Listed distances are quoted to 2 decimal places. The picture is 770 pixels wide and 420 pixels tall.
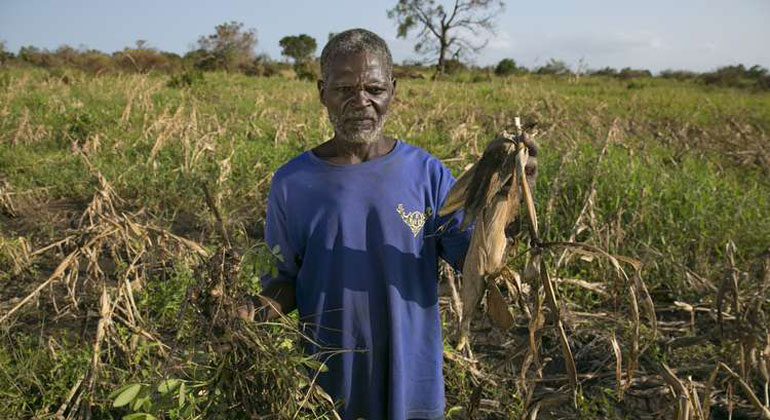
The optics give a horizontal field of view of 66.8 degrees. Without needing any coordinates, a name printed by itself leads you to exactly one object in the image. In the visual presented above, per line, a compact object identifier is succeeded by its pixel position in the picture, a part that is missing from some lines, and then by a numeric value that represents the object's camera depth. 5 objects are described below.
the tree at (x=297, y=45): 34.09
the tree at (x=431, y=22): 28.85
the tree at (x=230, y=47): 19.77
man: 1.41
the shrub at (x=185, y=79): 9.87
